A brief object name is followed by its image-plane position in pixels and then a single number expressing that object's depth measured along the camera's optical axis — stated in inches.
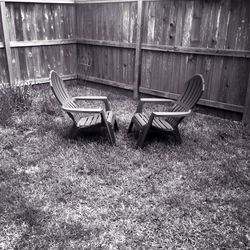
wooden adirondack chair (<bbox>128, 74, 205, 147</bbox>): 153.6
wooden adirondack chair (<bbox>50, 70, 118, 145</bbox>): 155.8
